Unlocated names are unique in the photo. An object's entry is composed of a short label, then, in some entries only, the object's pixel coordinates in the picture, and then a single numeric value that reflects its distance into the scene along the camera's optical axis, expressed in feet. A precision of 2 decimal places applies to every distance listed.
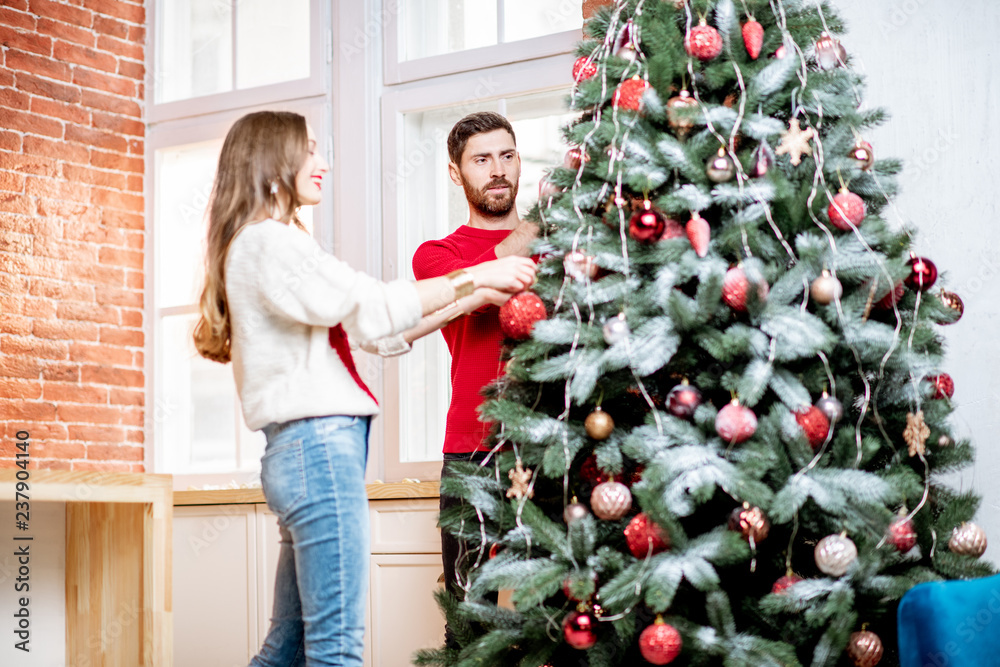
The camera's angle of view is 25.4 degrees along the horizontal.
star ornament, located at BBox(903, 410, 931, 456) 13.18
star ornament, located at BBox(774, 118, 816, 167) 13.25
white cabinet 17.63
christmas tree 12.73
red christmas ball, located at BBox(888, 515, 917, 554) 12.91
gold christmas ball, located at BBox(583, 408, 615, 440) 12.99
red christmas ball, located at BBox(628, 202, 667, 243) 13.08
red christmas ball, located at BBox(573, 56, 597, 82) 13.98
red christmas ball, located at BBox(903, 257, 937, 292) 13.30
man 14.83
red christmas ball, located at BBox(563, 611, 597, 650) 12.79
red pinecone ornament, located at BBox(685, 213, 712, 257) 13.02
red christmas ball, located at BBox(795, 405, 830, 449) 12.80
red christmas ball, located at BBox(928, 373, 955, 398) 13.45
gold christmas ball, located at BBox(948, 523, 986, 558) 13.21
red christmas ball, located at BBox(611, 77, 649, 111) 13.42
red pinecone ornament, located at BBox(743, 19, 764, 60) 13.45
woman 12.33
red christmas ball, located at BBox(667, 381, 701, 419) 12.88
